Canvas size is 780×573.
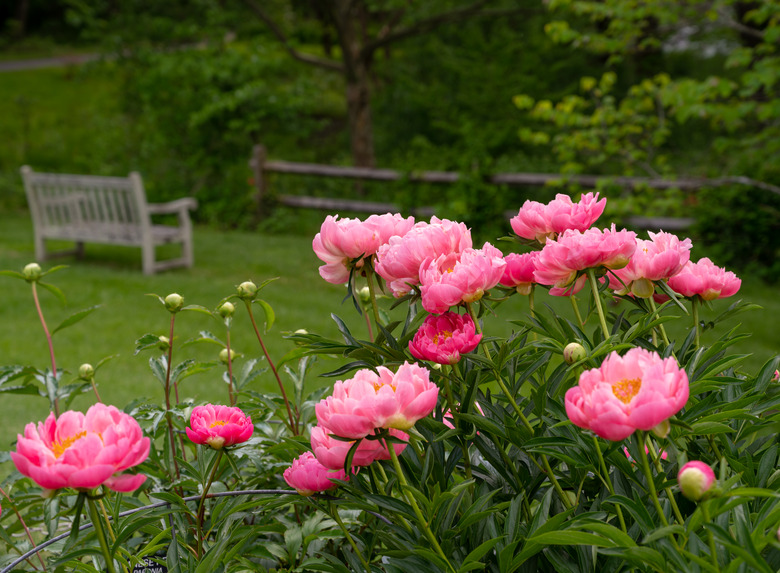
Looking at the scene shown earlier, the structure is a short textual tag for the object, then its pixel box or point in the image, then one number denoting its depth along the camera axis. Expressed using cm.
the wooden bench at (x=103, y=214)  670
